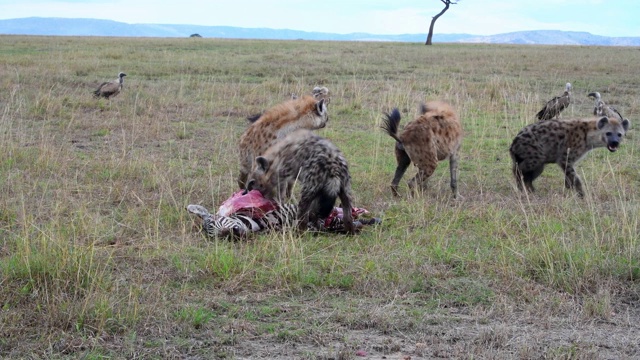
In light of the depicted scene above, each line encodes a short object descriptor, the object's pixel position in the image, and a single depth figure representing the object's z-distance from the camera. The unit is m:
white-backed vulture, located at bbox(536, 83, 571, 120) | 20.48
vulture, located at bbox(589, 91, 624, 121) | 19.47
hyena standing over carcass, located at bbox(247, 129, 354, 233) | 10.84
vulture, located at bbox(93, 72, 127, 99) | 23.72
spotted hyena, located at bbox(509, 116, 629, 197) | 14.23
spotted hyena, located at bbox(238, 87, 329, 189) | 13.11
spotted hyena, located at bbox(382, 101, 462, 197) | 13.37
